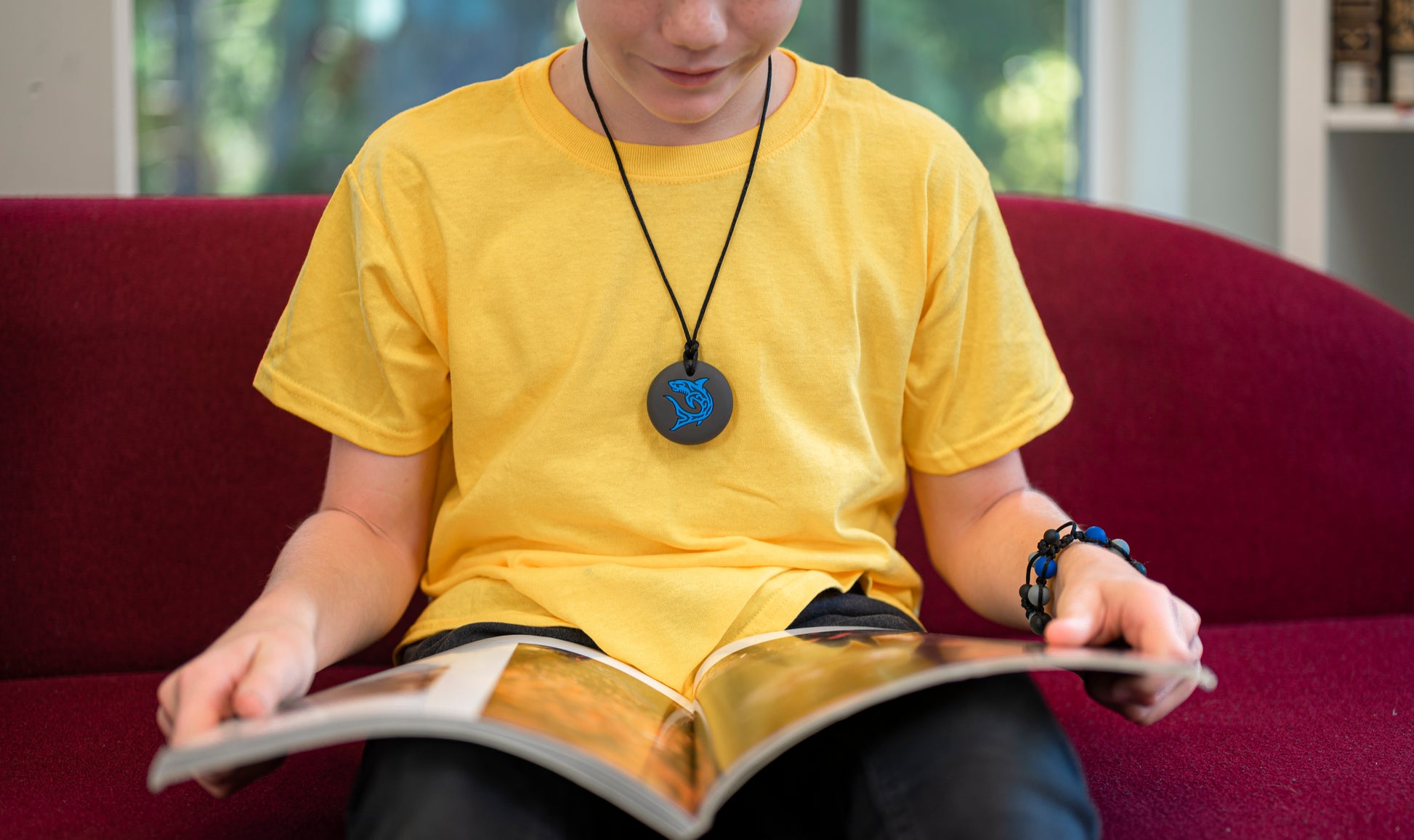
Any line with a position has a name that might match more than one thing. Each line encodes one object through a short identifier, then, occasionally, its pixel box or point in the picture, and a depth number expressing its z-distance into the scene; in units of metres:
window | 2.10
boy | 0.78
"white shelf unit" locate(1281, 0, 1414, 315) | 1.57
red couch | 0.79
